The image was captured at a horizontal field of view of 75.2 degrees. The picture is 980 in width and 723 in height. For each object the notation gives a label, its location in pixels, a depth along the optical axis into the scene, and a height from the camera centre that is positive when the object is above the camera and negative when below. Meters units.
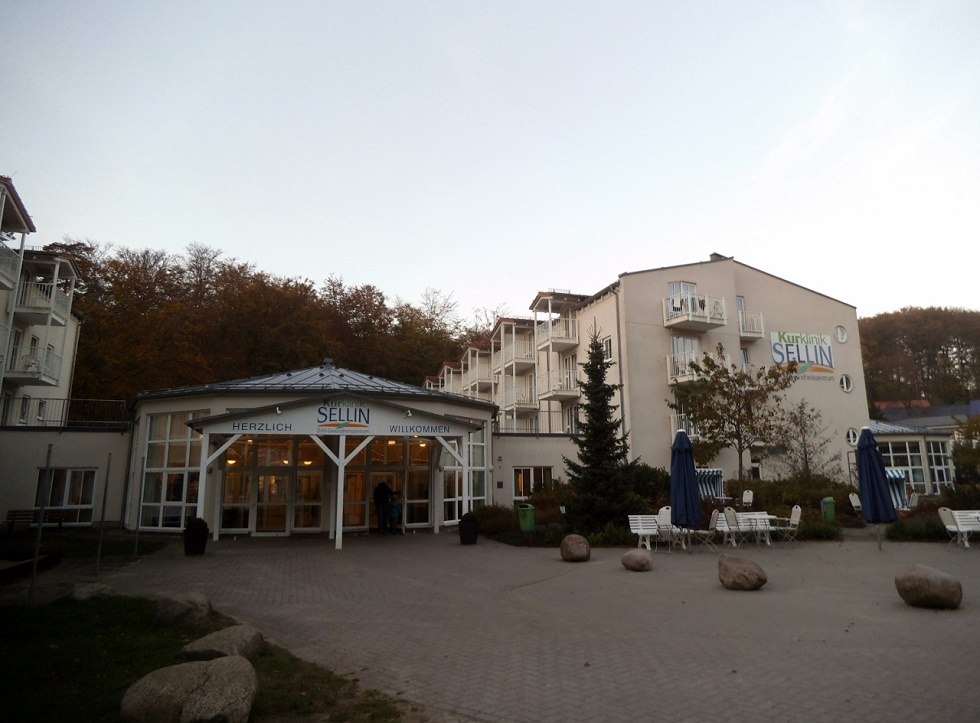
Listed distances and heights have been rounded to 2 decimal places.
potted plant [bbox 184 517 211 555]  14.44 -1.14
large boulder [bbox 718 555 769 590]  9.73 -1.40
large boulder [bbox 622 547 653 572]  11.96 -1.45
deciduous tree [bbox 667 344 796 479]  21.66 +2.65
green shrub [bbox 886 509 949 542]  15.70 -1.21
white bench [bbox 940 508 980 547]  13.92 -0.93
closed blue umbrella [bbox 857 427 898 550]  13.79 -0.08
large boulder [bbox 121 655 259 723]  4.25 -1.41
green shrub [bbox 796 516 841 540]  16.55 -1.27
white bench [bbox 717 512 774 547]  15.41 -1.01
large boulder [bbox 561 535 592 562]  13.35 -1.37
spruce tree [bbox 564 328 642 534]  17.23 +0.31
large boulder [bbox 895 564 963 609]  7.95 -1.34
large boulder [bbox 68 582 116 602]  9.11 -1.51
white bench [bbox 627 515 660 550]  15.05 -1.02
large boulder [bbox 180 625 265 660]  5.69 -1.46
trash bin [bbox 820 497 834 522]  20.05 -0.79
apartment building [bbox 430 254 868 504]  27.86 +6.55
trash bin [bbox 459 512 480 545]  16.64 -1.17
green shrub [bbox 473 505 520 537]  19.19 -1.10
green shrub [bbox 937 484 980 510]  18.91 -0.51
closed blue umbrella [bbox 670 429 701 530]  14.09 -0.28
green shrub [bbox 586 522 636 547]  16.27 -1.39
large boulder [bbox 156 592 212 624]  7.67 -1.49
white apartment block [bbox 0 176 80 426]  22.86 +6.78
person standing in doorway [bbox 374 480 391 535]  19.58 -0.55
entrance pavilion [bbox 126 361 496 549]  16.94 +0.86
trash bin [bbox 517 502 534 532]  18.47 -0.97
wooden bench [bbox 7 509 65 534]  21.01 -1.05
